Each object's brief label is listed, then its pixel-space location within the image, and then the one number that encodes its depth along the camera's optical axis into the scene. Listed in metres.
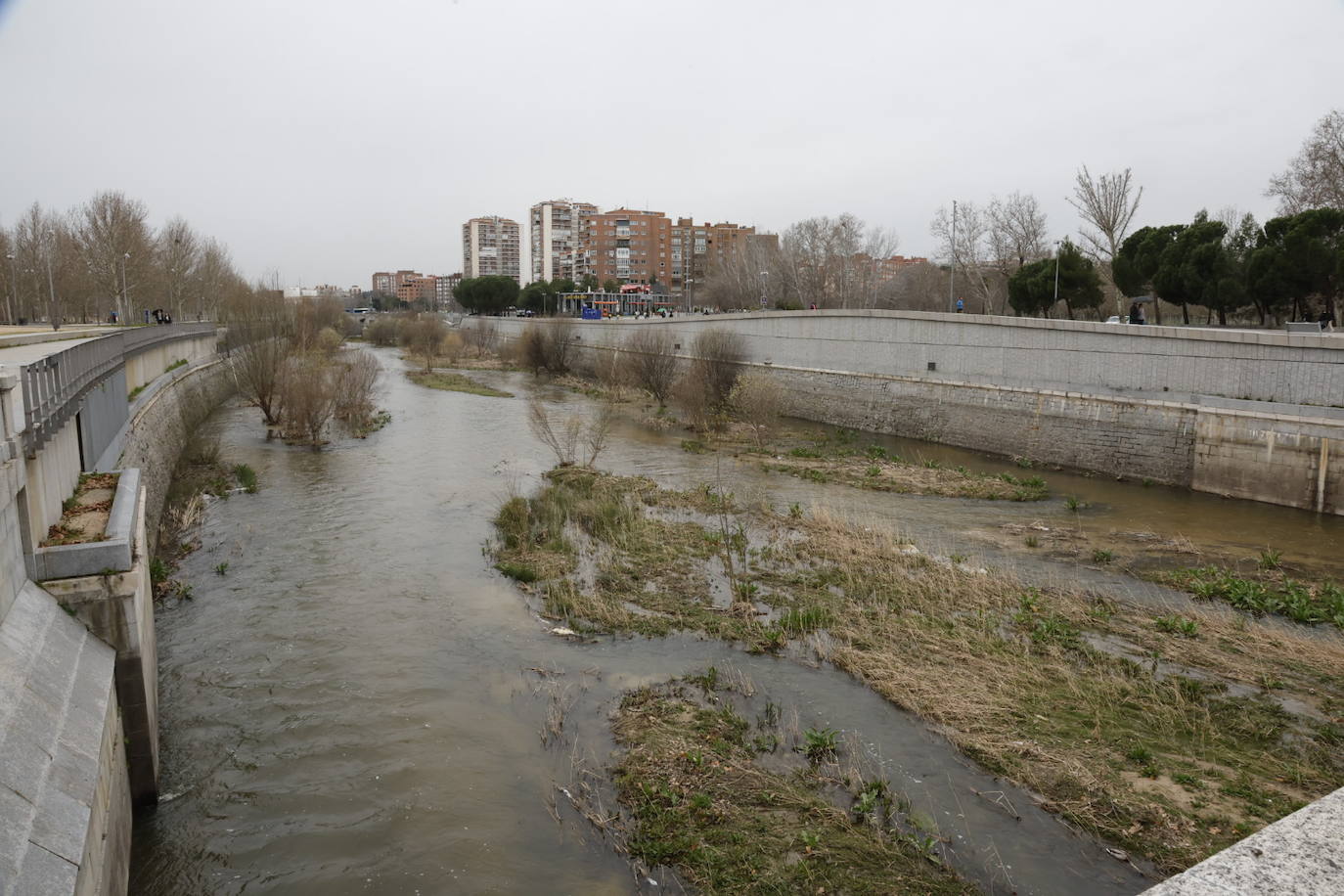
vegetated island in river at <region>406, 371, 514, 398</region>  36.19
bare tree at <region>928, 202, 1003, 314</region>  50.44
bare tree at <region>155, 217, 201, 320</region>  53.88
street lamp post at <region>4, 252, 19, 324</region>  40.88
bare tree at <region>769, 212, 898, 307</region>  60.41
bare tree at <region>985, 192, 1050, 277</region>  48.13
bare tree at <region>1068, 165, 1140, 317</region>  37.50
